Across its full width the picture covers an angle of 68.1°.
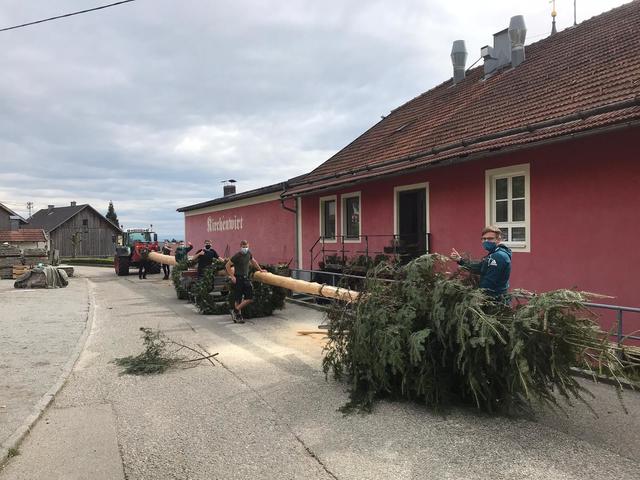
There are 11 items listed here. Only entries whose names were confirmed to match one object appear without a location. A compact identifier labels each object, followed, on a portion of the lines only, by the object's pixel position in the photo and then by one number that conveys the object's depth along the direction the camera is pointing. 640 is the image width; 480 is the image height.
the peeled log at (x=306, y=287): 6.13
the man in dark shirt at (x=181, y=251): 19.12
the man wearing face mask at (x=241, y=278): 10.40
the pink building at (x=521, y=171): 7.42
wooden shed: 62.97
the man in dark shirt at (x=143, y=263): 24.05
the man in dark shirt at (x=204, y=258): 12.88
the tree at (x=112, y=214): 102.44
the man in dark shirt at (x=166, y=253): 23.76
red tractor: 25.42
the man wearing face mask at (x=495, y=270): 5.17
